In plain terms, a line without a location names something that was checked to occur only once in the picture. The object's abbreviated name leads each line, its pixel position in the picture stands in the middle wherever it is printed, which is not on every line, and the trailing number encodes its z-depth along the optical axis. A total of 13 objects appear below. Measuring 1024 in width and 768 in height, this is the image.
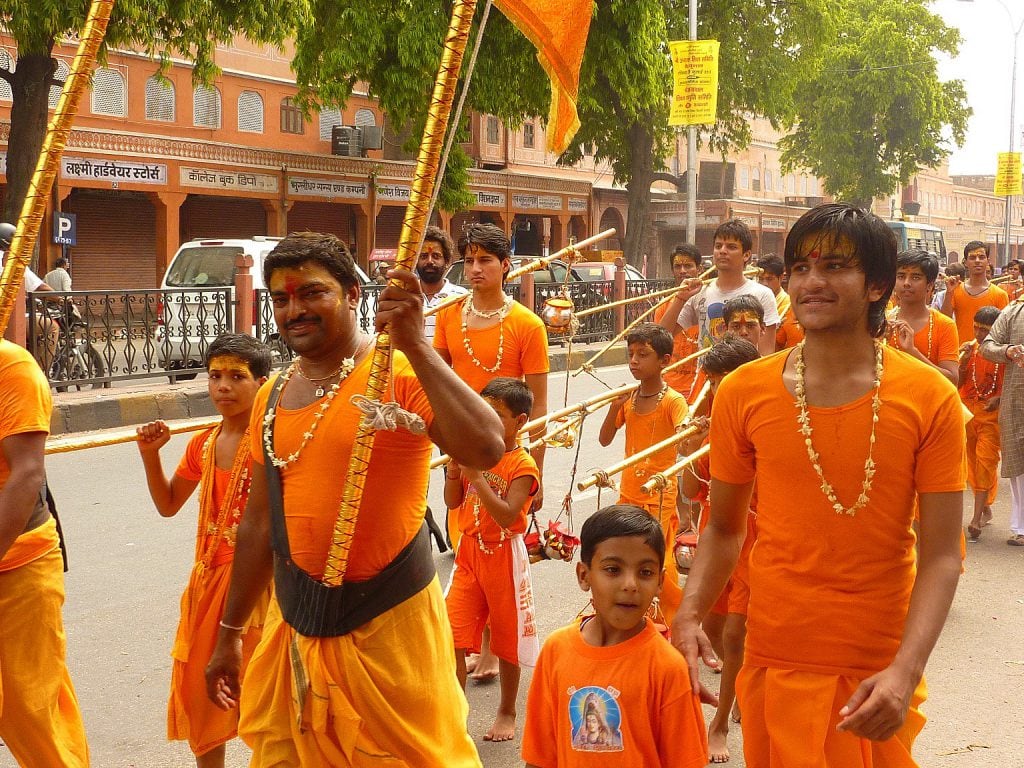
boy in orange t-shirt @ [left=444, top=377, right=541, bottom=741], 4.59
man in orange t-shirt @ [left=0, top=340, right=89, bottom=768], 3.14
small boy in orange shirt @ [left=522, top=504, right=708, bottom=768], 2.87
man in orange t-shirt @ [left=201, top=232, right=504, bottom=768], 2.70
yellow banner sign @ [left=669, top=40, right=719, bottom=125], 21.67
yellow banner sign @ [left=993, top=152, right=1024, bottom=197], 35.12
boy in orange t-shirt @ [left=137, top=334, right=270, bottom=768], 3.62
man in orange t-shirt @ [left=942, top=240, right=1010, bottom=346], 9.85
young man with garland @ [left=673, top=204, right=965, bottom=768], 2.56
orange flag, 2.76
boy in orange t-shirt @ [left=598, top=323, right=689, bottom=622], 5.49
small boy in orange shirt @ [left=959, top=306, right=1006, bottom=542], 8.12
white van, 14.08
